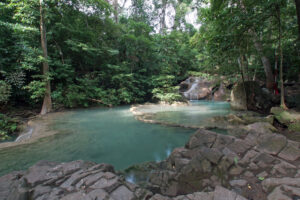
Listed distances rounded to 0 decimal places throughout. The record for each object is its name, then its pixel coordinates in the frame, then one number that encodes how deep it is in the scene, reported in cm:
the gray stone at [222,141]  285
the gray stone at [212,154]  231
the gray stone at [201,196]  167
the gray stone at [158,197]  174
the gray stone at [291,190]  156
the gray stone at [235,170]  216
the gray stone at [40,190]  171
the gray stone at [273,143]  249
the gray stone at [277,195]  155
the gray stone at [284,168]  202
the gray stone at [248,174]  209
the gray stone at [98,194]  162
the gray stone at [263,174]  204
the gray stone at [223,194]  158
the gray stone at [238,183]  197
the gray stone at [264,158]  226
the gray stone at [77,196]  160
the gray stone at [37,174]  190
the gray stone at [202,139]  302
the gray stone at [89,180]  183
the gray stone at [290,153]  229
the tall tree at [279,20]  476
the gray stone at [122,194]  167
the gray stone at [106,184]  178
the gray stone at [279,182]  172
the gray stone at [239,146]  262
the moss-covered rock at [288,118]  412
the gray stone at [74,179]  184
